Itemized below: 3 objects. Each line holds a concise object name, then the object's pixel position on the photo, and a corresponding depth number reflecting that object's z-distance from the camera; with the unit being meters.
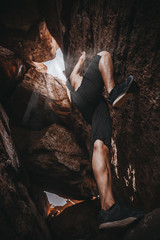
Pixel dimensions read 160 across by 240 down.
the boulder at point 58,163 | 4.80
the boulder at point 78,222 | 3.99
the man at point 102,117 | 1.30
